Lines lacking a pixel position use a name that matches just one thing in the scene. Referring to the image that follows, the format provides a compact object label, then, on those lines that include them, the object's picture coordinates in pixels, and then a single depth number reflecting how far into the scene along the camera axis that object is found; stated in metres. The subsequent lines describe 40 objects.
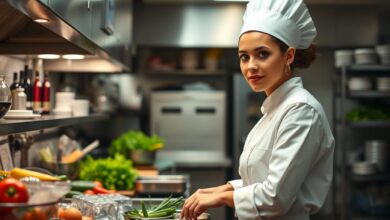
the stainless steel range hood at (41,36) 1.76
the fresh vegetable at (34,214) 1.36
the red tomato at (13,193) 1.37
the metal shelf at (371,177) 5.68
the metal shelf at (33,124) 1.68
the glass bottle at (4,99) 1.88
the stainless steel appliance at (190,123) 6.07
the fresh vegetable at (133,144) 4.54
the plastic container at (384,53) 5.69
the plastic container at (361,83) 5.75
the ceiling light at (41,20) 1.95
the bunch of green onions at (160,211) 2.06
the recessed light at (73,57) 3.32
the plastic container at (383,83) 5.71
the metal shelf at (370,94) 5.66
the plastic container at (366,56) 5.72
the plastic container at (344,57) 5.78
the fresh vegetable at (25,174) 1.95
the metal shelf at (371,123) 5.62
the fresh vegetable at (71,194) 2.69
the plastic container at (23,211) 1.33
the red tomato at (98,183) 3.15
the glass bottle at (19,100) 2.53
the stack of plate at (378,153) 5.81
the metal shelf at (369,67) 5.66
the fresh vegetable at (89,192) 2.85
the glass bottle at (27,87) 3.07
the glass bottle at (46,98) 3.19
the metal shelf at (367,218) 5.62
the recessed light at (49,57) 3.29
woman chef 1.80
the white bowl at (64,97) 3.57
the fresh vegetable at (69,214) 1.92
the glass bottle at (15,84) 2.66
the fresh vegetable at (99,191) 2.97
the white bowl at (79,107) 3.66
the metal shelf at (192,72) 6.22
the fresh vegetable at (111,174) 3.46
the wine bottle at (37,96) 3.11
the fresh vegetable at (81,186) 2.98
